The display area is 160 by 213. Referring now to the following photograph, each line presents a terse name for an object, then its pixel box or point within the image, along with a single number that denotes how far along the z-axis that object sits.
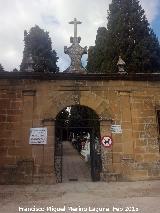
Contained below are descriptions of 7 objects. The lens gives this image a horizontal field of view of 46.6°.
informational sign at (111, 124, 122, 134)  7.46
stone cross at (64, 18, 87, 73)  7.90
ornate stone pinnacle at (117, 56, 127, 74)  7.99
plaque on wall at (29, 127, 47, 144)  7.23
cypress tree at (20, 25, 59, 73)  17.16
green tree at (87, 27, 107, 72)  15.14
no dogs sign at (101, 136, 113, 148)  7.34
